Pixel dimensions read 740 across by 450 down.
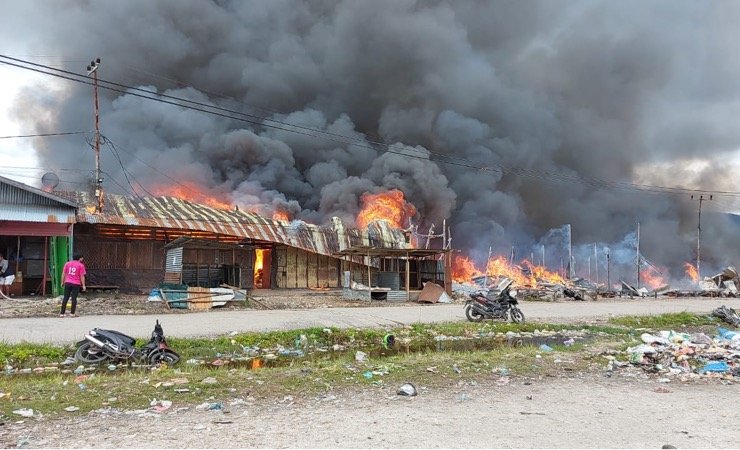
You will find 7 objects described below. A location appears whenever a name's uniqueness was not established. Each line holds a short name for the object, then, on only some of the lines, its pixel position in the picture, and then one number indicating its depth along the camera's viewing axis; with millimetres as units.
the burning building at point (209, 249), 22438
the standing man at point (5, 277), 19156
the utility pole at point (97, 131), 23648
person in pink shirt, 14077
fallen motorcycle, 8891
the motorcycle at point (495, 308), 15883
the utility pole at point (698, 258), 44297
